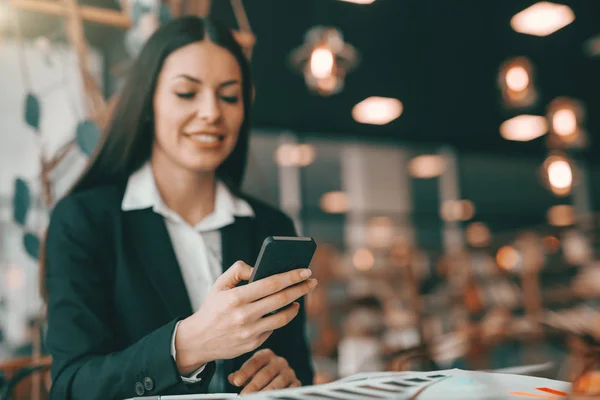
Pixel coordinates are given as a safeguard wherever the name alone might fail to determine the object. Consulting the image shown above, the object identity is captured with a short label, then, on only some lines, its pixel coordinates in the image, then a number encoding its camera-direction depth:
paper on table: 0.61
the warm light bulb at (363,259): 9.05
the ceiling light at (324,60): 3.29
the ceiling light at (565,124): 4.20
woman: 0.85
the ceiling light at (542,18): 4.80
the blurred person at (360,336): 5.80
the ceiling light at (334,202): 10.27
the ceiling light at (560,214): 11.76
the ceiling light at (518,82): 3.64
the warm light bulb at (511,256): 8.63
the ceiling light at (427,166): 10.04
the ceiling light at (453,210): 10.57
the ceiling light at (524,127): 8.25
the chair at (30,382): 1.25
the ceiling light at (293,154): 8.75
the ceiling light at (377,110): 7.12
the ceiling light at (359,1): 4.22
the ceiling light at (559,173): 4.02
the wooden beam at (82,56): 1.64
